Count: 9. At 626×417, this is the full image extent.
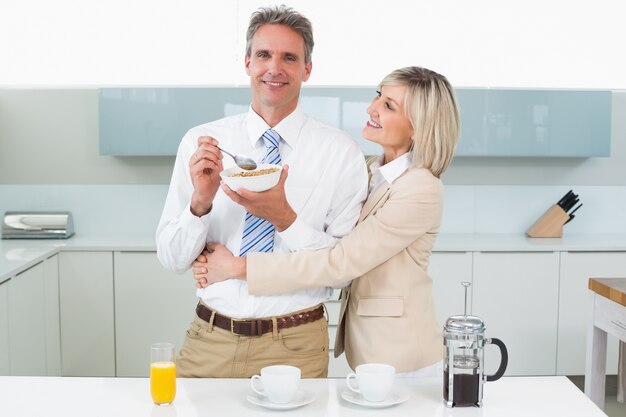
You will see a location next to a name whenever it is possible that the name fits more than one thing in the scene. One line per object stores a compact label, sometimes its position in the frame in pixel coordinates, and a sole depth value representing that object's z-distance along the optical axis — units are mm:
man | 2188
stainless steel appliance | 4418
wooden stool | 3223
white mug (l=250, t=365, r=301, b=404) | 1764
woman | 2168
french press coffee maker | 1787
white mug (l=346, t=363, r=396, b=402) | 1789
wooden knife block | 4539
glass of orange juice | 1785
